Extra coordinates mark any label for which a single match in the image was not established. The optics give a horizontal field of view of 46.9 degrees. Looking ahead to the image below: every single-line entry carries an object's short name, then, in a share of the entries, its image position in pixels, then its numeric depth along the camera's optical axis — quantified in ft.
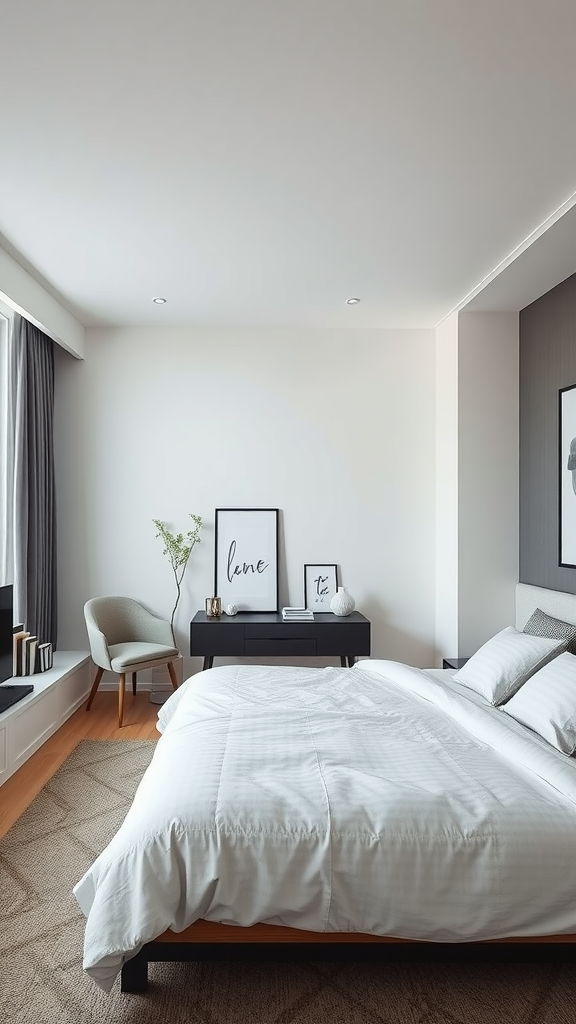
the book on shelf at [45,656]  13.65
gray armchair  13.97
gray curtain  13.89
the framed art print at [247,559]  16.10
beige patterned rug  5.93
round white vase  15.28
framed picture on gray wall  12.17
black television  11.68
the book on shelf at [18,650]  13.20
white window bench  11.01
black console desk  14.53
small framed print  16.11
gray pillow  10.32
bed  5.82
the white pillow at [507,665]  9.60
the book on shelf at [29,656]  13.33
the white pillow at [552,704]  7.93
